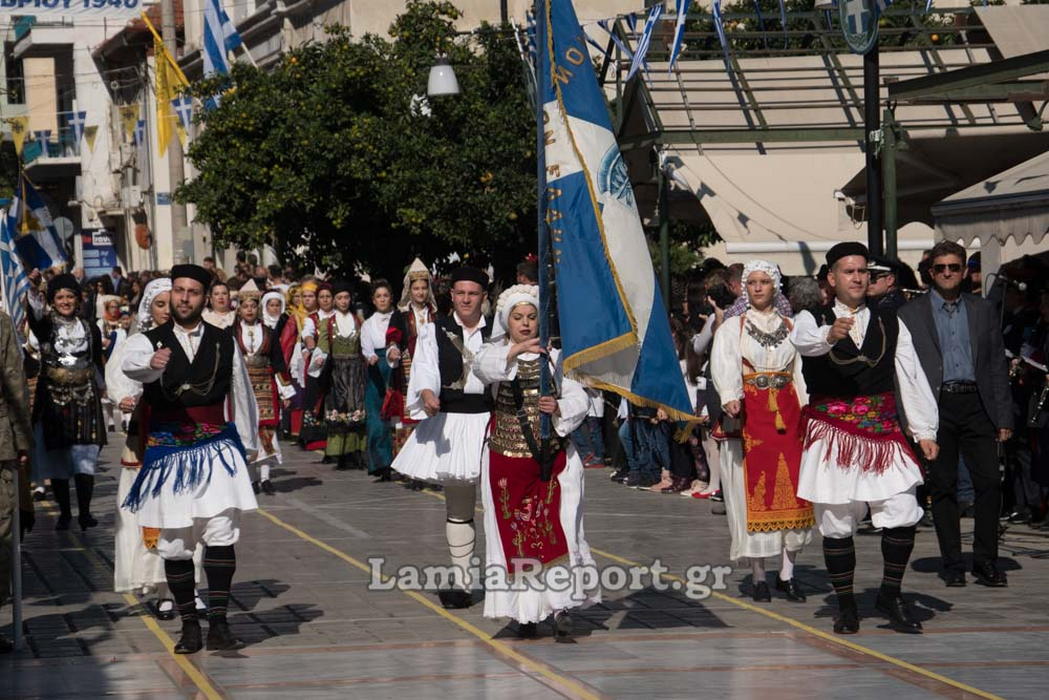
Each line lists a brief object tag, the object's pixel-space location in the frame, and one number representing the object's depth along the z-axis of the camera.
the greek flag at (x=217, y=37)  38.84
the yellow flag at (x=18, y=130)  36.83
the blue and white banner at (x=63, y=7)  44.88
